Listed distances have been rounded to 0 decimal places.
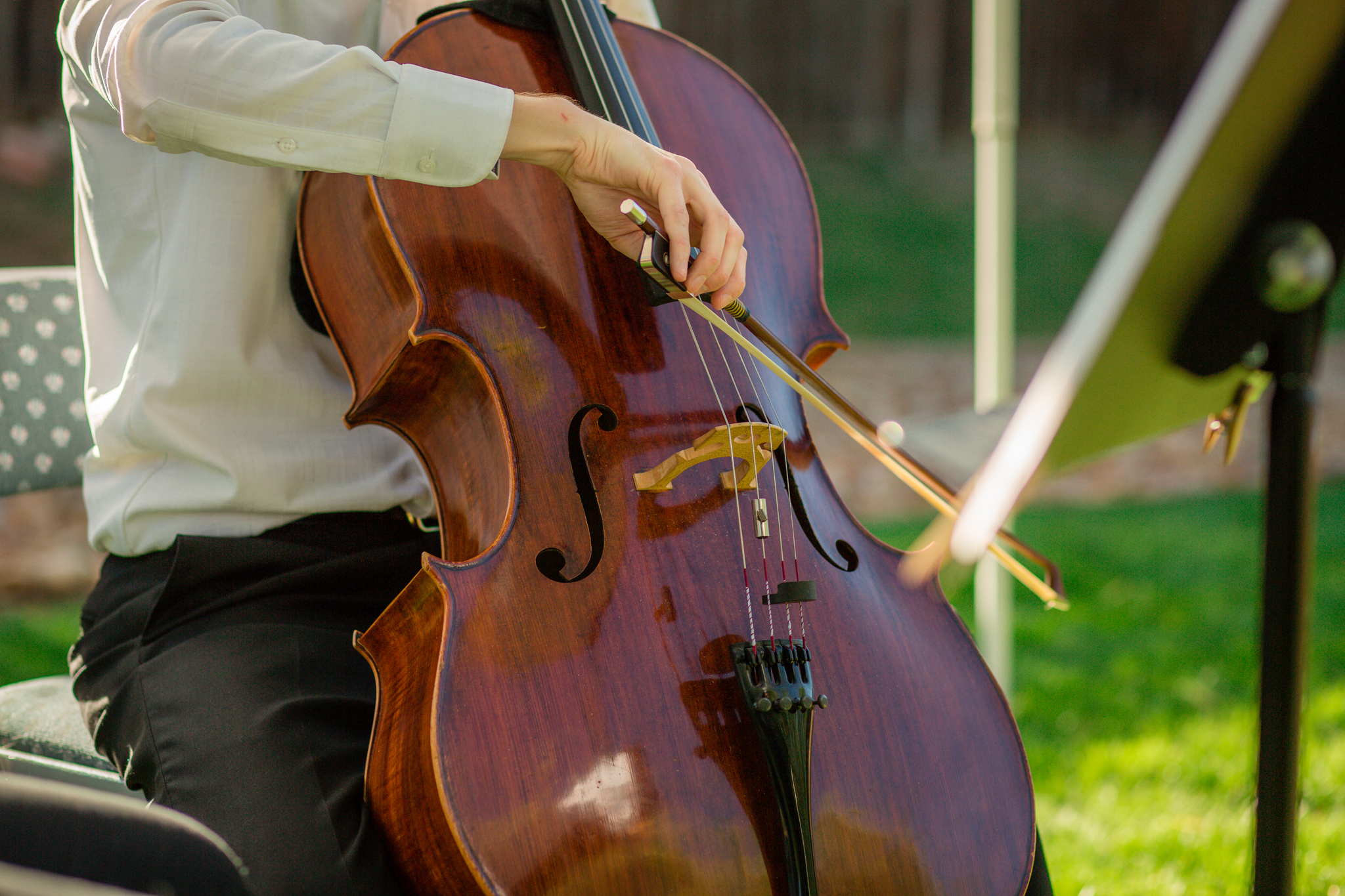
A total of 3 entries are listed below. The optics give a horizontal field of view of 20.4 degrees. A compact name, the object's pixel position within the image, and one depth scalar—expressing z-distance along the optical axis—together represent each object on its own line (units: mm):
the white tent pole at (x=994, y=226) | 3335
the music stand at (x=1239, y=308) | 2040
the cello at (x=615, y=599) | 2163
